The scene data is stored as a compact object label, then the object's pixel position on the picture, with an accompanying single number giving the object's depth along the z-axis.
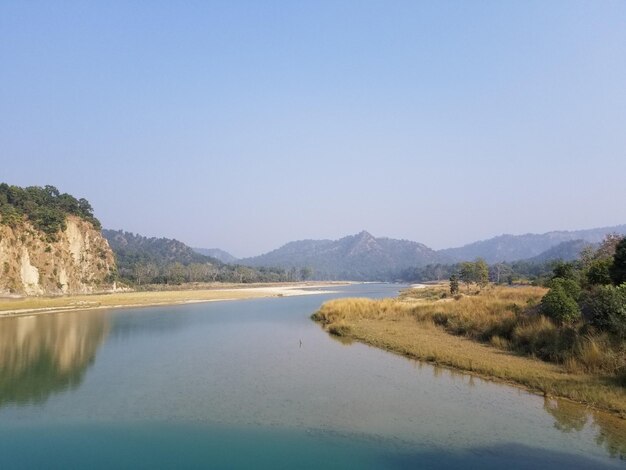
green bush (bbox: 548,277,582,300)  21.47
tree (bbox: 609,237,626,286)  21.91
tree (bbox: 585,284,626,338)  16.45
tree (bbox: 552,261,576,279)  29.38
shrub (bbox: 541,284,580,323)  19.92
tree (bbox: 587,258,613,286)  23.50
